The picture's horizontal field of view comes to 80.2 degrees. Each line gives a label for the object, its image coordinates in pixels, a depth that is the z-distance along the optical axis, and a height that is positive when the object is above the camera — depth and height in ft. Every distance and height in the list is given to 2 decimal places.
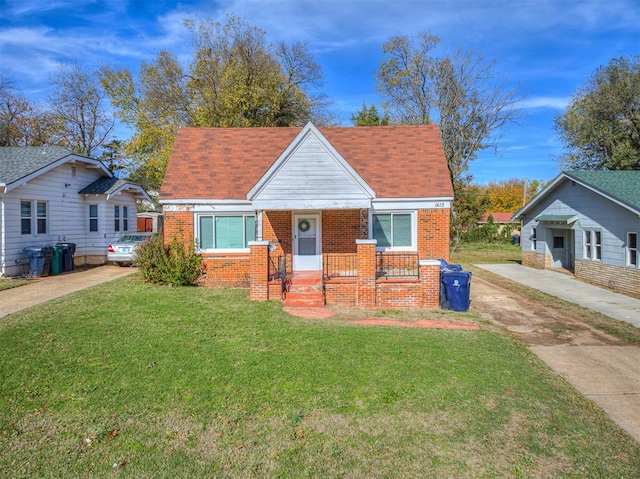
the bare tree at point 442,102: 112.16 +40.91
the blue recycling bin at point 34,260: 47.70 -2.39
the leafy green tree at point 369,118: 113.19 +36.34
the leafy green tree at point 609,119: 94.79 +30.63
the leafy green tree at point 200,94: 94.89 +37.68
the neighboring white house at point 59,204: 47.14 +5.50
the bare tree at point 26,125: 111.04 +34.66
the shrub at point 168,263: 43.06 -2.65
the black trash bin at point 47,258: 48.89 -2.25
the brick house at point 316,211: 36.81 +3.32
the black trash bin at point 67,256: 52.70 -2.14
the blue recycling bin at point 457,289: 35.37 -4.86
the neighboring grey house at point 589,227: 49.06 +1.34
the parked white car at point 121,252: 57.36 -1.77
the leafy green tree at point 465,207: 119.34 +9.63
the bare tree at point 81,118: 115.75 +38.18
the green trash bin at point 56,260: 50.70 -2.56
